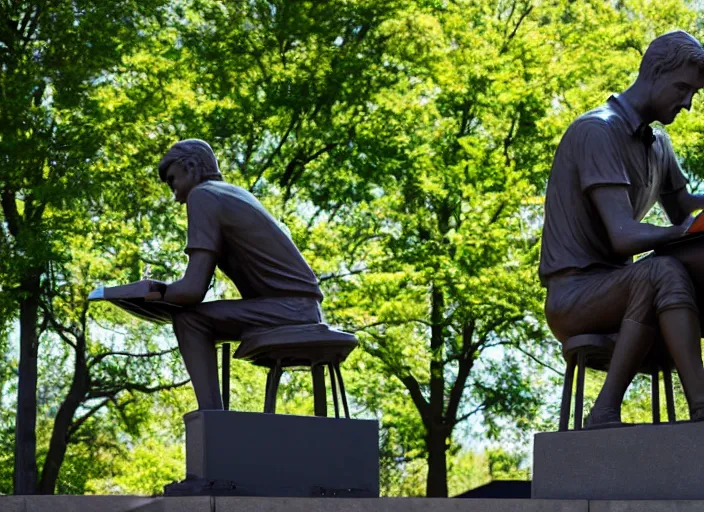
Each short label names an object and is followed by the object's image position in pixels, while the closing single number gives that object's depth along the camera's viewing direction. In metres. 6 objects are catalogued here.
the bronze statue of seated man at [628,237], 10.22
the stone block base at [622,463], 9.76
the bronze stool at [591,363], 11.04
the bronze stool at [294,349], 13.06
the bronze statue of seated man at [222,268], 13.02
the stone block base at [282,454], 12.29
